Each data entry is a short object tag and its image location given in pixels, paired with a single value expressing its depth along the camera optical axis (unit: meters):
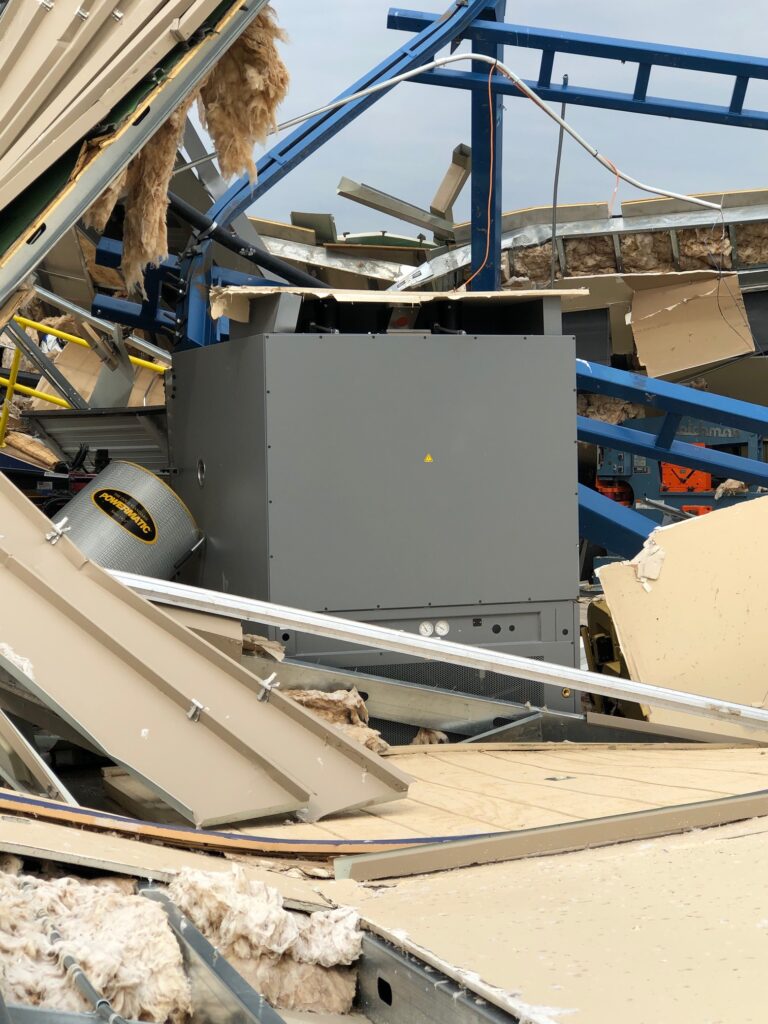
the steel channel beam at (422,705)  4.23
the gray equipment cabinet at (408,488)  4.43
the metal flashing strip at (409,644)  3.68
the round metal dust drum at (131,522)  4.68
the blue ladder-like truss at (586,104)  6.20
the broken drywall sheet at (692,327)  8.04
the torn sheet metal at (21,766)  2.82
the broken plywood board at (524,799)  2.63
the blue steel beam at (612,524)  6.04
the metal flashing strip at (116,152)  3.49
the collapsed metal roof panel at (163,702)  3.00
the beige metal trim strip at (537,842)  2.58
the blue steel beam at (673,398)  6.34
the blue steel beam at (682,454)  6.65
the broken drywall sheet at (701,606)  4.97
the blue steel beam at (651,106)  6.88
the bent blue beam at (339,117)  6.12
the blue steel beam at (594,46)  6.68
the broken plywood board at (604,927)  1.67
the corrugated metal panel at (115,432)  5.96
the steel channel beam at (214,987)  1.62
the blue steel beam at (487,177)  6.65
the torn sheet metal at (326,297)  4.47
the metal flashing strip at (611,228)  8.86
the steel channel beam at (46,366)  7.19
